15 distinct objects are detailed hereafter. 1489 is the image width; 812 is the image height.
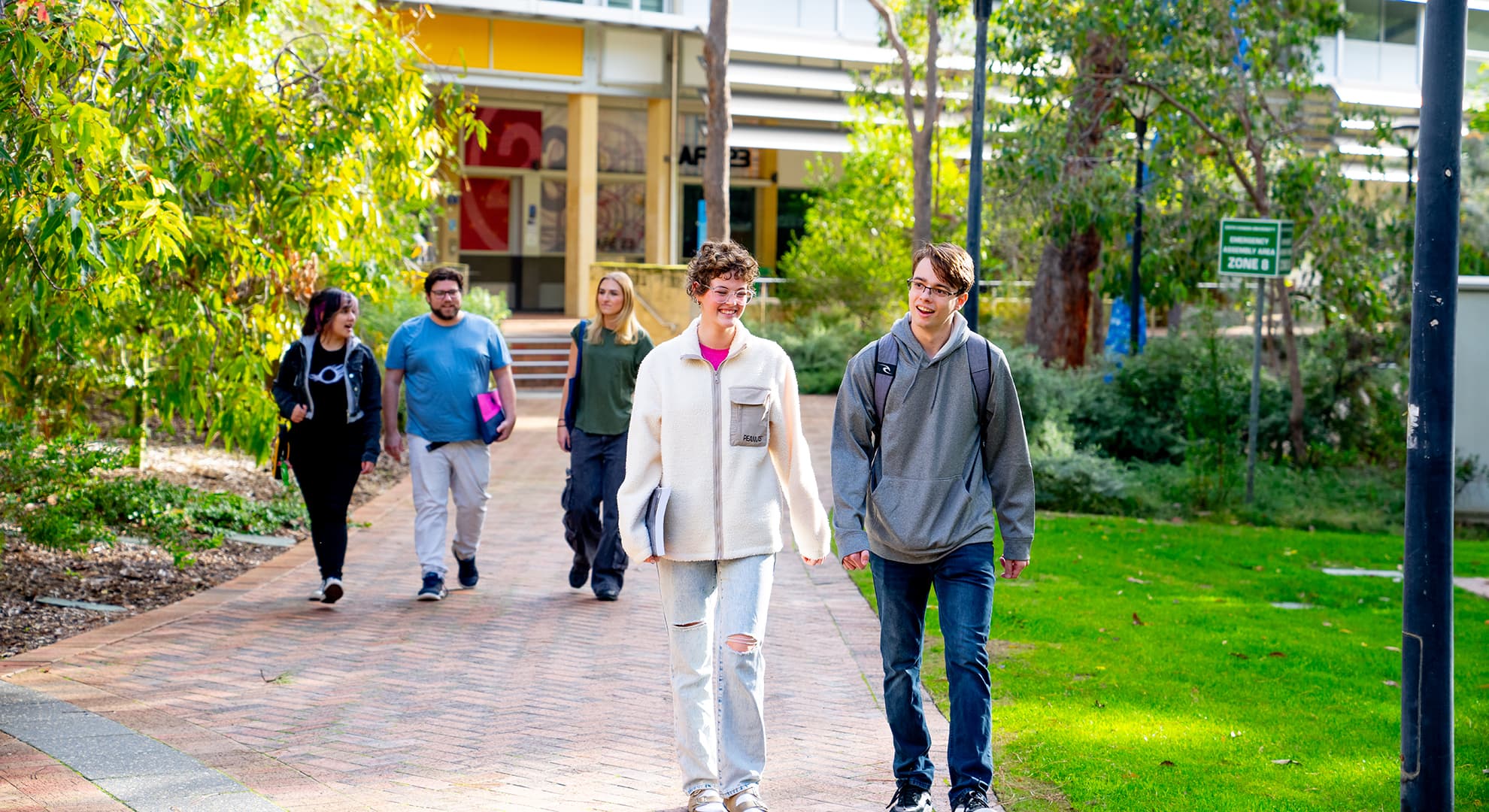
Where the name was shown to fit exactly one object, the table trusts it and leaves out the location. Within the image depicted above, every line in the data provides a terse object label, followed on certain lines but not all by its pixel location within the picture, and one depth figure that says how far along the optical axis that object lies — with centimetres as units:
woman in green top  850
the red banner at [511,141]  3281
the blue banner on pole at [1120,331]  2052
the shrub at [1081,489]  1391
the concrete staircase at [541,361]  2350
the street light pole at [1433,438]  453
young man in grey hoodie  485
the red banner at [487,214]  3353
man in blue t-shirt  852
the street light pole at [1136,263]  1656
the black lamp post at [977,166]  1399
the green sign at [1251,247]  1361
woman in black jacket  827
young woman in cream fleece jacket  495
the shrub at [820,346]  2380
